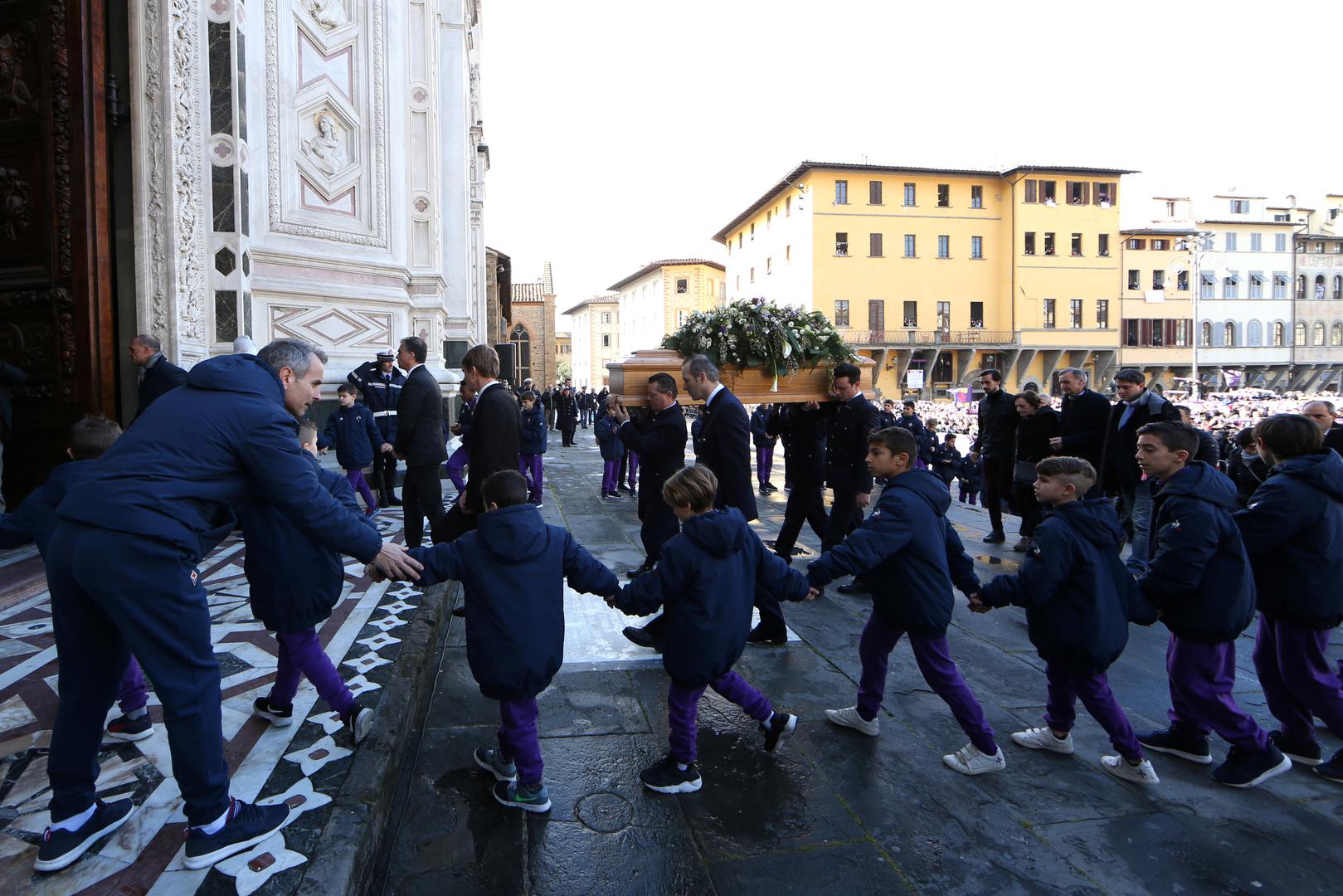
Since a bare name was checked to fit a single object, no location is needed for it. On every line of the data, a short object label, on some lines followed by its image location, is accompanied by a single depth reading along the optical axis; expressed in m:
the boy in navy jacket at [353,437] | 8.32
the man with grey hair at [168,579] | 2.31
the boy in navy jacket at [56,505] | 3.01
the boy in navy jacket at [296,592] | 2.98
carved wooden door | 6.00
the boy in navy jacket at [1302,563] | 3.44
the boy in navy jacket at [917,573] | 3.37
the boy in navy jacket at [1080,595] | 3.26
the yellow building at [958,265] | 47.62
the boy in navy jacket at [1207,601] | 3.30
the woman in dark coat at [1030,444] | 7.50
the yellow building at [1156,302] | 52.47
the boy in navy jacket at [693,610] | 3.16
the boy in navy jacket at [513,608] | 2.97
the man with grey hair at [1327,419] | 5.24
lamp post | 49.41
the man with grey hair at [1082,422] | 7.24
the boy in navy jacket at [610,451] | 11.72
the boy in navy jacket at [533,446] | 10.09
